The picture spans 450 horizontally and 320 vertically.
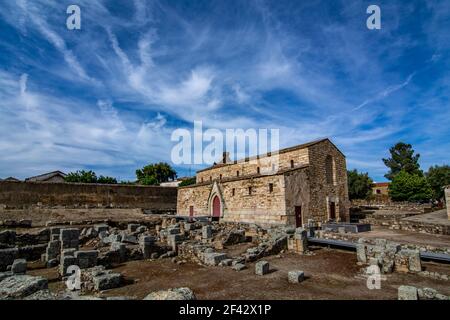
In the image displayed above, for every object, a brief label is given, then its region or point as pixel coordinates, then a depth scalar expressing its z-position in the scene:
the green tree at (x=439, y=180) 44.16
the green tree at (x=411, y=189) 40.00
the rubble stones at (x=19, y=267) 8.84
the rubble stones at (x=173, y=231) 14.76
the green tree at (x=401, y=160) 52.38
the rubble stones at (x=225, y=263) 9.59
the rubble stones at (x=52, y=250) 11.39
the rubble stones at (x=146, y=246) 11.62
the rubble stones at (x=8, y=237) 13.72
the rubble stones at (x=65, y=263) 9.05
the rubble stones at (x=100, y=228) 16.83
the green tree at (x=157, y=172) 58.53
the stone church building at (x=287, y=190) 19.09
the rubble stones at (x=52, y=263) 10.72
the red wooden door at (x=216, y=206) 25.62
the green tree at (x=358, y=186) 44.41
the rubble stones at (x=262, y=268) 8.34
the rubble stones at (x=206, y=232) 15.18
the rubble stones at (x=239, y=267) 9.06
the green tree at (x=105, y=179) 44.50
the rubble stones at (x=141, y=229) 18.48
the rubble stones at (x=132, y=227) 18.83
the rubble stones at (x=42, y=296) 5.14
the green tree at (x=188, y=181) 52.44
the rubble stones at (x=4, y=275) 6.93
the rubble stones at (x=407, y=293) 5.65
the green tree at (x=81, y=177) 43.69
